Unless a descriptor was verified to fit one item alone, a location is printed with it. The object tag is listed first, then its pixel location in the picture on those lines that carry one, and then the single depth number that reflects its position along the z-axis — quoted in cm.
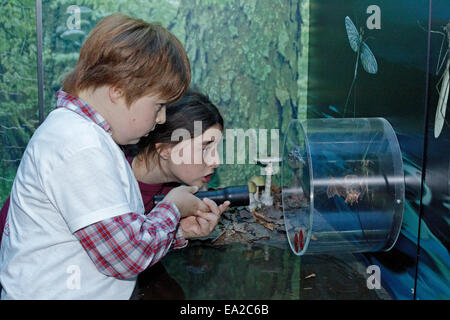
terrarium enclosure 130
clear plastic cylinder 140
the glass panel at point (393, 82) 134
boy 93
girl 181
